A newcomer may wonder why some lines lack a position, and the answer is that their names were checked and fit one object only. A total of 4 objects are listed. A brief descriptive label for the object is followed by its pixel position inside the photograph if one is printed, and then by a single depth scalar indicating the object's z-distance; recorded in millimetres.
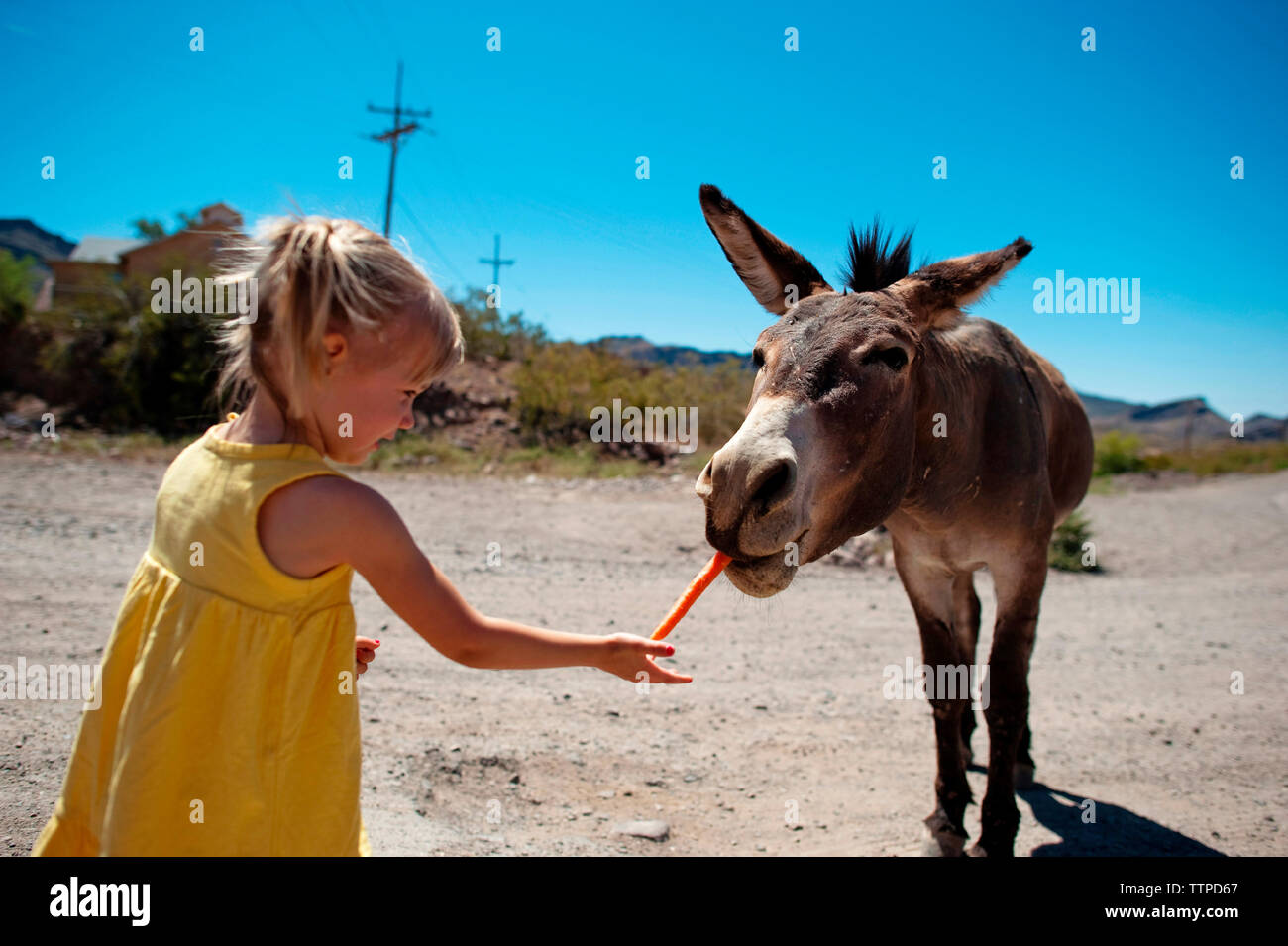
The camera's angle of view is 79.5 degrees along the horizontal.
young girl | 1564
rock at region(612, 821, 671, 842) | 3746
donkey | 2432
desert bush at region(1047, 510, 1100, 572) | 11641
